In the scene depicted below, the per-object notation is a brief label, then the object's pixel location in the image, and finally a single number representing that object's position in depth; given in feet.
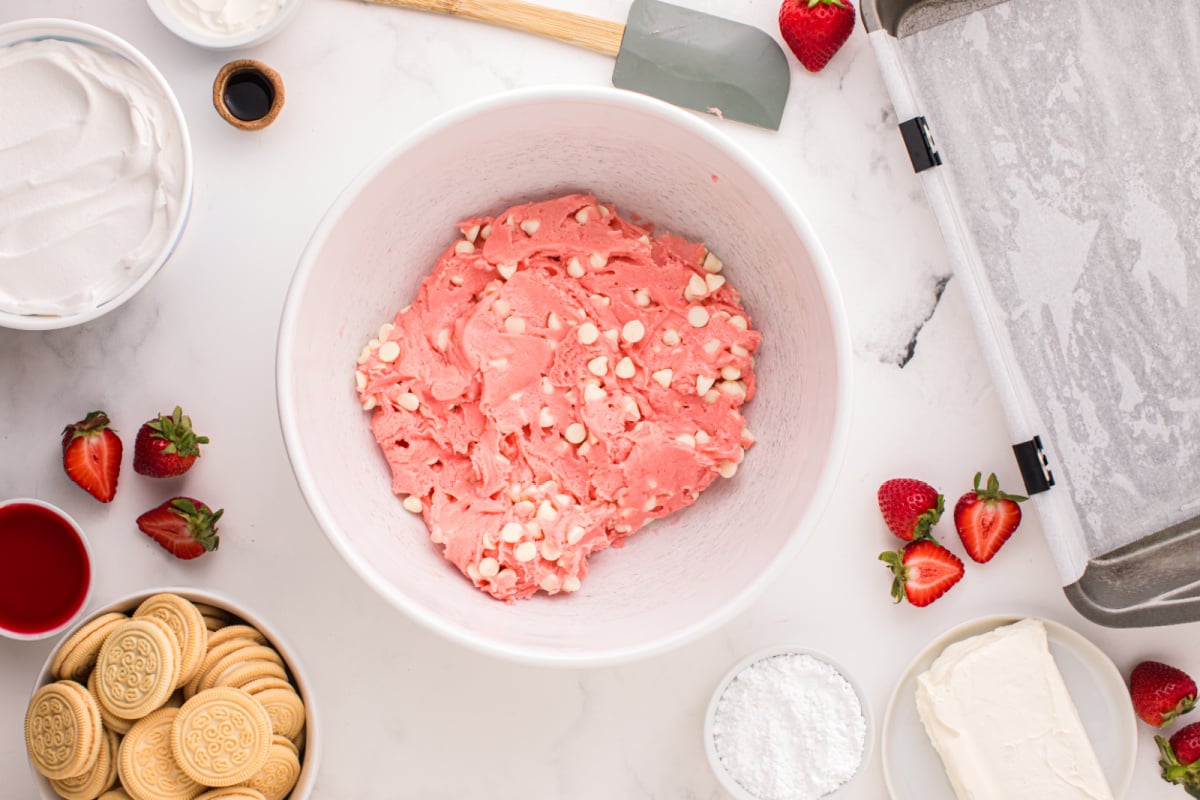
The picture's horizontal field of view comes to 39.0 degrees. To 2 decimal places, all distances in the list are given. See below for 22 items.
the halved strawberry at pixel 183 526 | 2.89
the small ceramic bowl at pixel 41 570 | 2.88
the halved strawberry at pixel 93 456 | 2.90
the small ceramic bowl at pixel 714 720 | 2.90
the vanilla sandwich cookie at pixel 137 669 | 2.70
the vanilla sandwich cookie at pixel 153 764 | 2.71
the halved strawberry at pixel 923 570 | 2.93
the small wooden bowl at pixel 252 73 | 2.89
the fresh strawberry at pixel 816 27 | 2.88
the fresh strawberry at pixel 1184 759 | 2.92
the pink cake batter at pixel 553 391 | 2.79
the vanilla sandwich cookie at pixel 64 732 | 2.70
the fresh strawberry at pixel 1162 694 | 2.92
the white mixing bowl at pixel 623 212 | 2.64
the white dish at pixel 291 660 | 2.80
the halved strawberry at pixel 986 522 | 2.93
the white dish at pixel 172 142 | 2.81
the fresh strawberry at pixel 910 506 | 2.92
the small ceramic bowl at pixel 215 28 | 2.90
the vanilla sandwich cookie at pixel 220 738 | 2.68
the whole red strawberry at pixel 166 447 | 2.88
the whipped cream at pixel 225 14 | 2.91
